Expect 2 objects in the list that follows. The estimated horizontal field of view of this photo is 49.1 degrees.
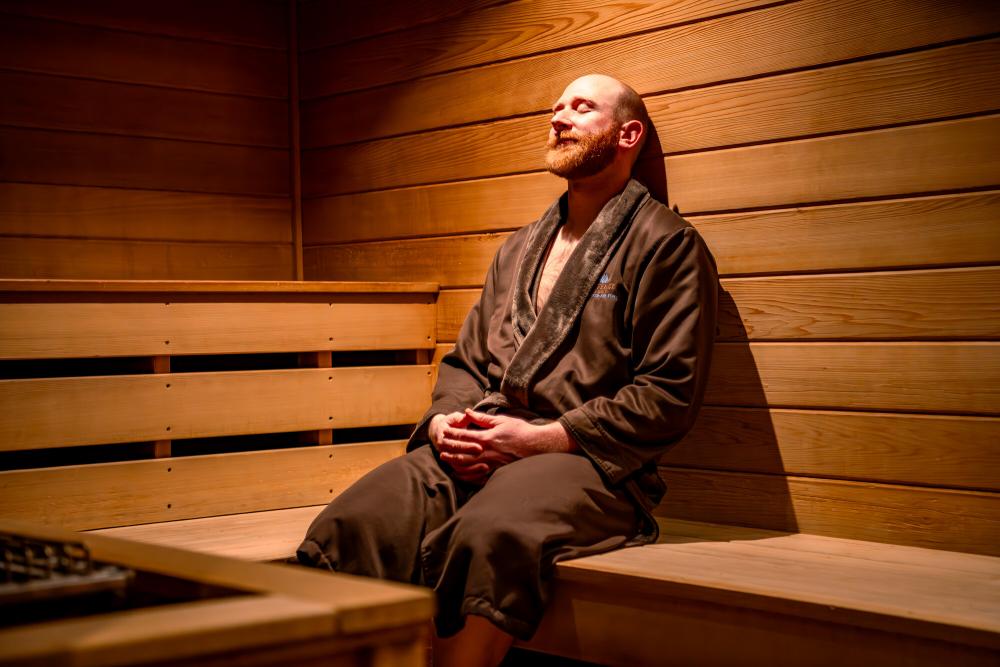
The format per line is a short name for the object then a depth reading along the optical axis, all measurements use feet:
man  7.64
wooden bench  6.61
